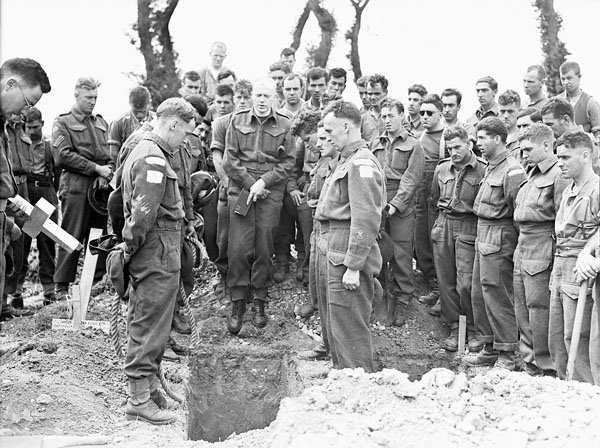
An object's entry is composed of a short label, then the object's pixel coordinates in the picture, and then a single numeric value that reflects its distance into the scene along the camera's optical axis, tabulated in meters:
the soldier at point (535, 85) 8.78
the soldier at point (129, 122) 8.77
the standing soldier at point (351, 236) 6.13
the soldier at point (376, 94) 9.48
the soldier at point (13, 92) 5.47
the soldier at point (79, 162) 8.85
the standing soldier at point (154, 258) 5.91
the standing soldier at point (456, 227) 7.98
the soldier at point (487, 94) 9.02
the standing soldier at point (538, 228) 6.74
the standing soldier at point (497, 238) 7.45
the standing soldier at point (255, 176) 8.49
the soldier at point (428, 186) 8.88
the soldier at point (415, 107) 9.46
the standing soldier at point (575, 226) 6.02
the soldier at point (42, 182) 9.41
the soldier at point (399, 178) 8.38
